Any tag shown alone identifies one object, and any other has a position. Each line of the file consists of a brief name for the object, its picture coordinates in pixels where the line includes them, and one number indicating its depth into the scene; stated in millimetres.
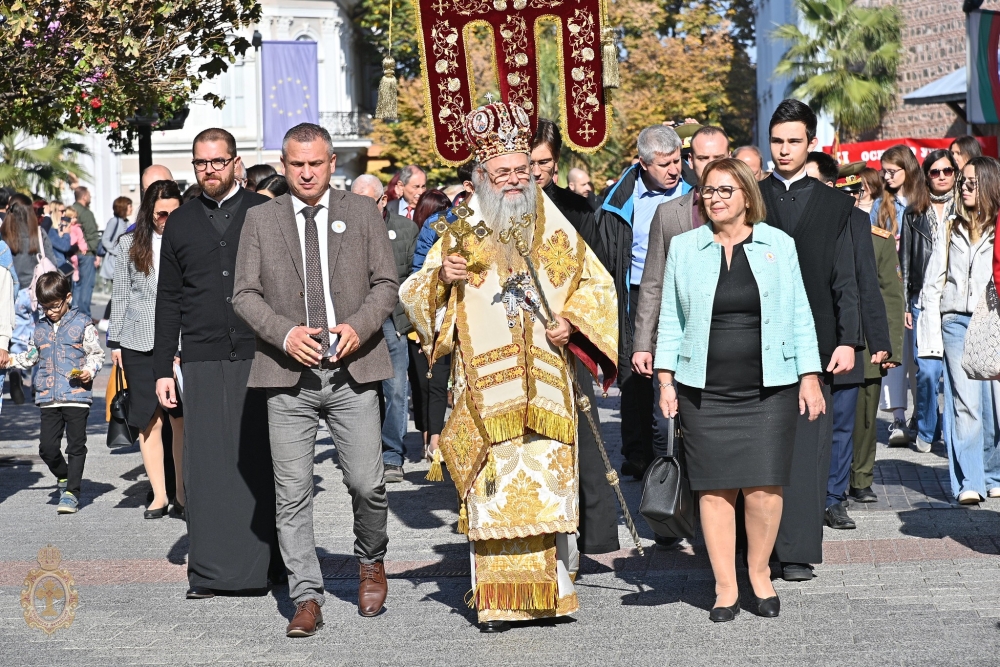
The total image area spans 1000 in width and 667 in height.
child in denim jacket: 10383
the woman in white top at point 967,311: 9242
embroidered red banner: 8977
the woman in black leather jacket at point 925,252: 11070
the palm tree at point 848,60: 34219
